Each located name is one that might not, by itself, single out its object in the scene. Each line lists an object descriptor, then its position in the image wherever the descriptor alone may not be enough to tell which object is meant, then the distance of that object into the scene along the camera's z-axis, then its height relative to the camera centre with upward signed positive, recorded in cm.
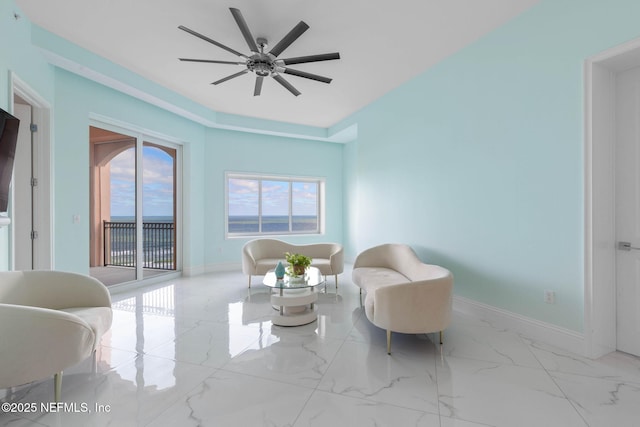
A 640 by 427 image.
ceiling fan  245 +161
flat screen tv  218 +53
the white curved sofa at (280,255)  459 -73
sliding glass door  480 +15
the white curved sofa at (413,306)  244 -82
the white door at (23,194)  323 +25
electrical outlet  261 -79
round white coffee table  310 -97
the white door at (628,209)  236 +2
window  644 +21
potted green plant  345 -62
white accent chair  158 -74
